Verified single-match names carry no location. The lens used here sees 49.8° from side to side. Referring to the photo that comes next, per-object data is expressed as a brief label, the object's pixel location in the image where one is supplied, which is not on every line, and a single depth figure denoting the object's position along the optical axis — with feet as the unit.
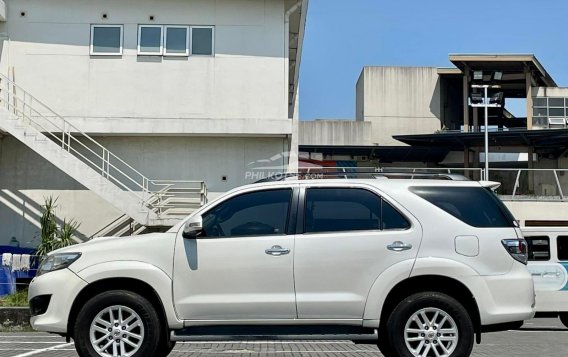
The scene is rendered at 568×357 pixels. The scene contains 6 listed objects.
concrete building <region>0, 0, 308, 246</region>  59.67
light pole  88.29
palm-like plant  52.44
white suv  20.16
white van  43.80
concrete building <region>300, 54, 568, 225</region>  83.82
